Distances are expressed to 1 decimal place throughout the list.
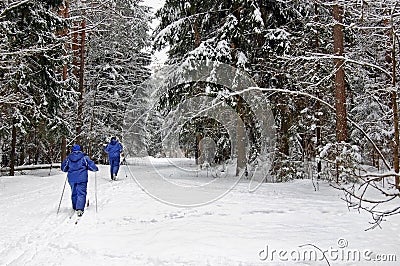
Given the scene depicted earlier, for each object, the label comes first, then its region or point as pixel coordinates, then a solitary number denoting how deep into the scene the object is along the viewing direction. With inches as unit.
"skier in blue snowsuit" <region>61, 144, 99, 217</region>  336.5
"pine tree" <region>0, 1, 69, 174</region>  527.2
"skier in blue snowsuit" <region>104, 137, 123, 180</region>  564.4
